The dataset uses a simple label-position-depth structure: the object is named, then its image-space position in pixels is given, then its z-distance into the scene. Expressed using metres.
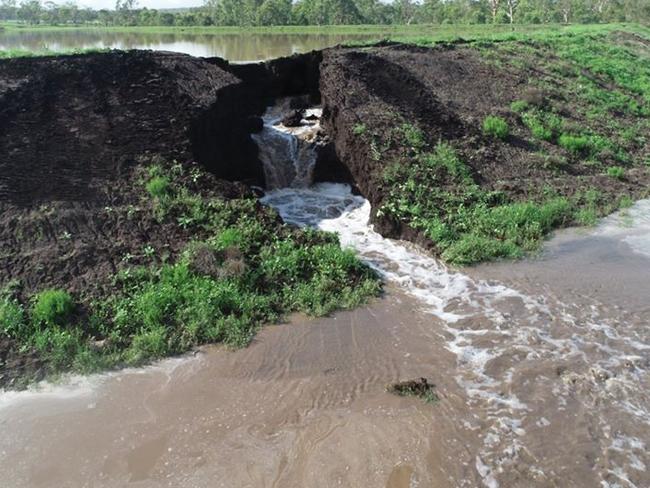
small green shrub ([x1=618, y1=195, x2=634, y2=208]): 13.04
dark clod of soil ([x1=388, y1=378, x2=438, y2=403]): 7.04
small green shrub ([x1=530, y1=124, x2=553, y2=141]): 15.70
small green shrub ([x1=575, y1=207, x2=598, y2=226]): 12.21
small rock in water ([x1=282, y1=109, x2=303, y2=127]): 16.18
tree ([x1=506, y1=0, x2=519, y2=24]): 62.27
